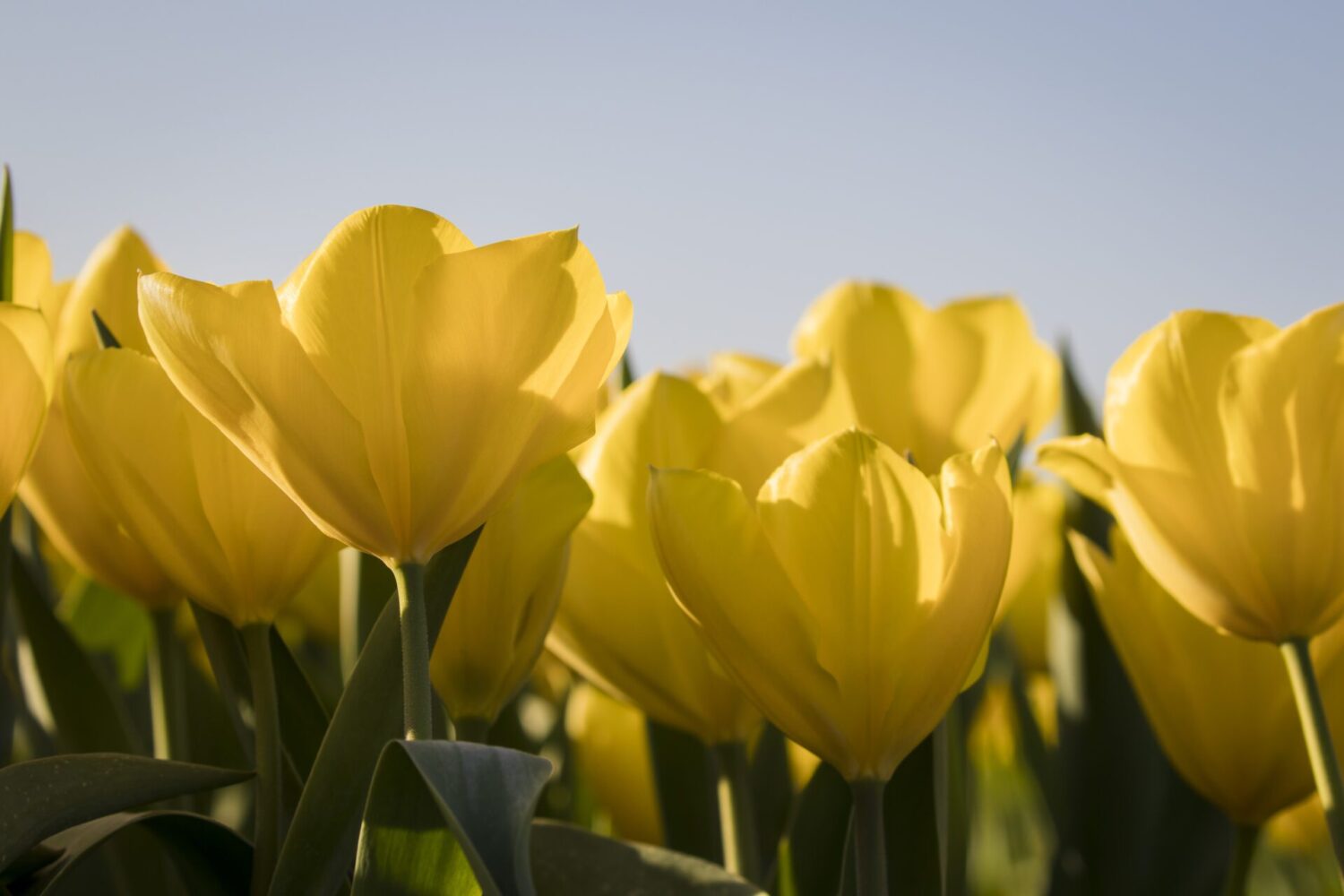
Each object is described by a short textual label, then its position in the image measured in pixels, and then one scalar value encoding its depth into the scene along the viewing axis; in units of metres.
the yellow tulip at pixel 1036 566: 0.94
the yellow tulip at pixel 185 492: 0.84
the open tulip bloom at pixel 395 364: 0.80
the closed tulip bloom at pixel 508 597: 0.85
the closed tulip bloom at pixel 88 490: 0.88
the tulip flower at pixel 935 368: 0.97
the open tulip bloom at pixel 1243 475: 0.85
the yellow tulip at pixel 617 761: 1.00
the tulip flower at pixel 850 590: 0.82
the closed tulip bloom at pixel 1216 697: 0.89
